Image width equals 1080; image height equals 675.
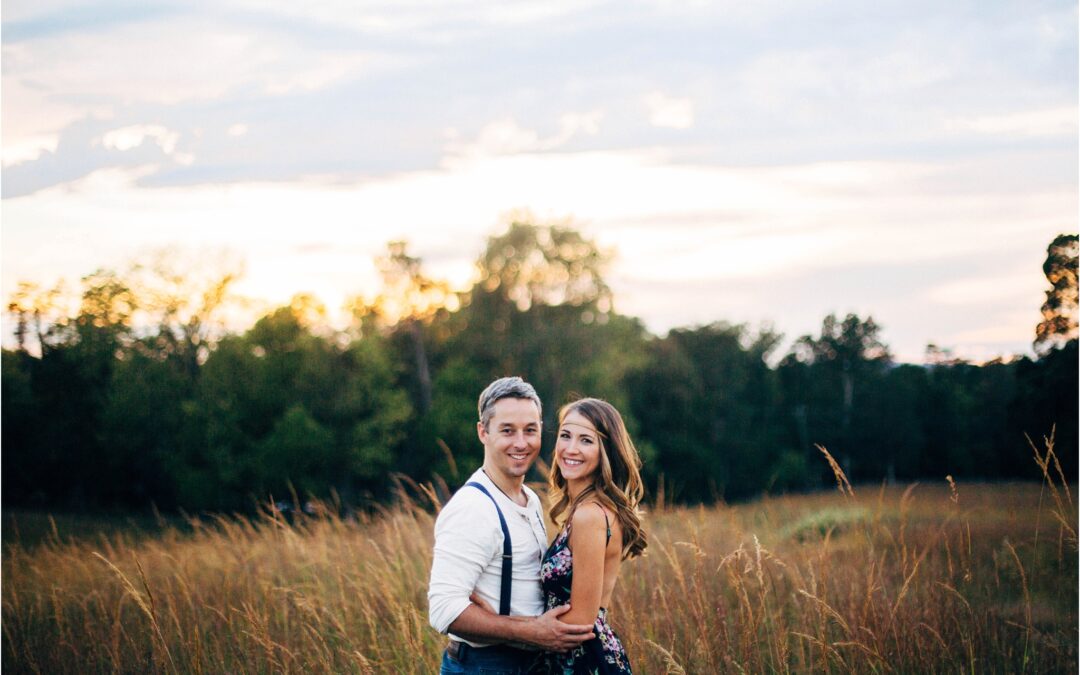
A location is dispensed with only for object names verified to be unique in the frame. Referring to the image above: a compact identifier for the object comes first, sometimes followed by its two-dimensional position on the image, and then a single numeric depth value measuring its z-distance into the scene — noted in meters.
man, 2.77
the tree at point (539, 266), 32.16
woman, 2.87
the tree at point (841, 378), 31.41
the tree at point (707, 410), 37.50
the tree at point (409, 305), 34.28
